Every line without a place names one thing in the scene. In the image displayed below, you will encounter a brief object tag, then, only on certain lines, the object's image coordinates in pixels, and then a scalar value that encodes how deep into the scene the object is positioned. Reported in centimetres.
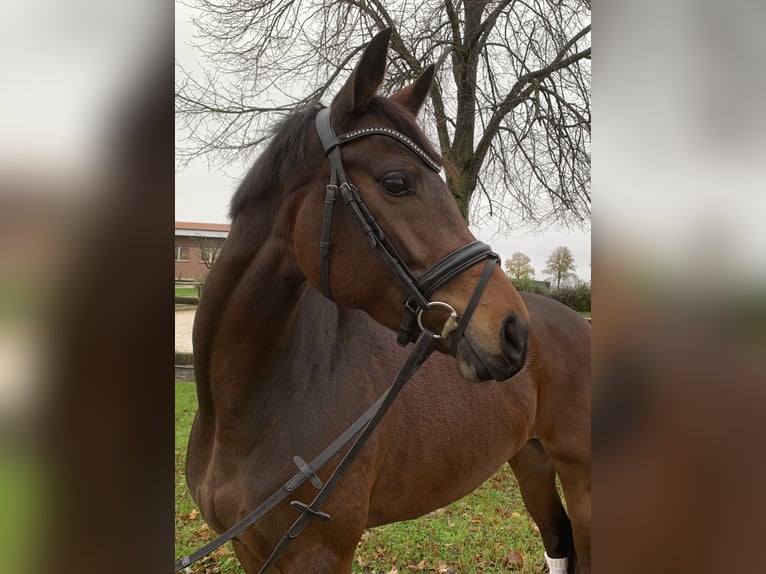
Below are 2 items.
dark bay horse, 166
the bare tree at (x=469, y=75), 505
